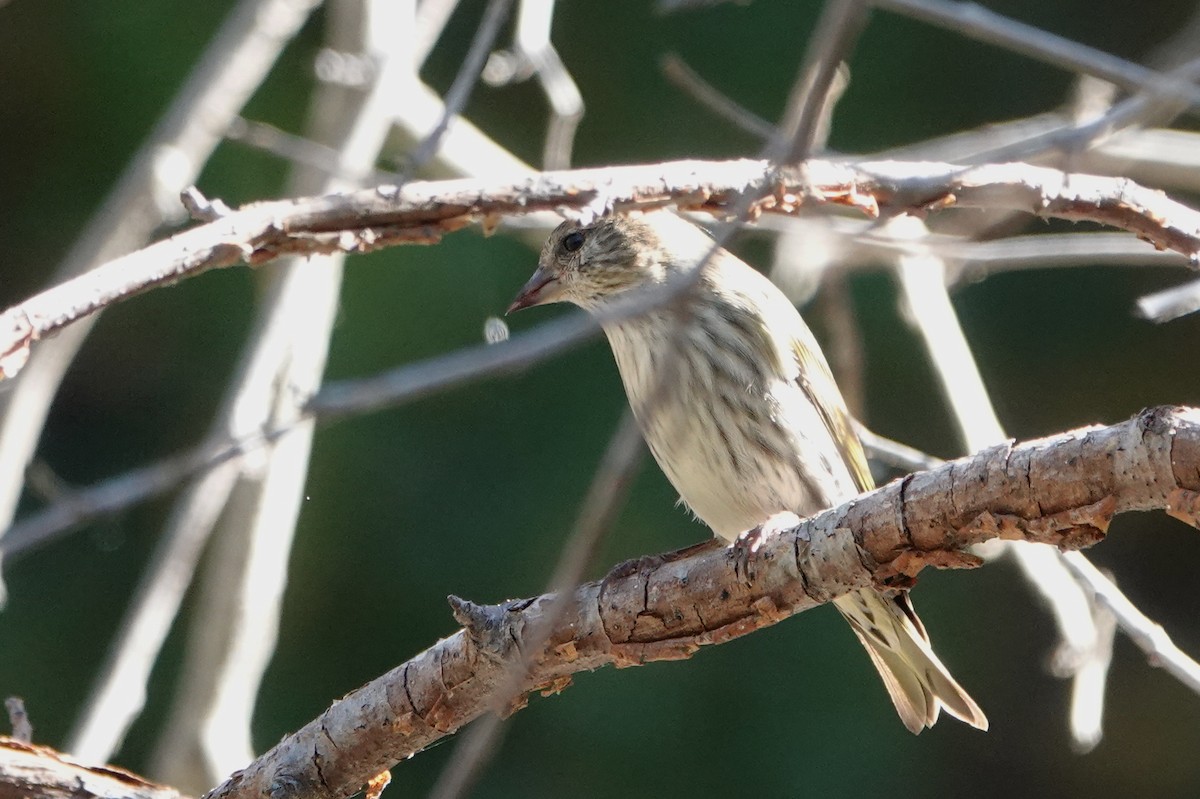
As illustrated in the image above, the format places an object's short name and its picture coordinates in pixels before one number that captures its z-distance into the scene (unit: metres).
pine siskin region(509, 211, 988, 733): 5.77
